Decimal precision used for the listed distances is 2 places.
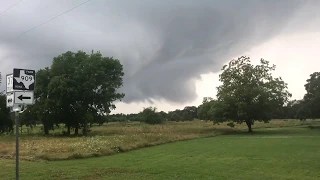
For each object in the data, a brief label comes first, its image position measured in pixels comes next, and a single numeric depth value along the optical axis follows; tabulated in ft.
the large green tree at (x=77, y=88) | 154.01
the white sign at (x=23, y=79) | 22.75
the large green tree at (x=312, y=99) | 190.30
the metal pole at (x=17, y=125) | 23.21
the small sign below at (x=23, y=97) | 22.77
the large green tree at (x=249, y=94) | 160.75
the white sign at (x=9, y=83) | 22.98
